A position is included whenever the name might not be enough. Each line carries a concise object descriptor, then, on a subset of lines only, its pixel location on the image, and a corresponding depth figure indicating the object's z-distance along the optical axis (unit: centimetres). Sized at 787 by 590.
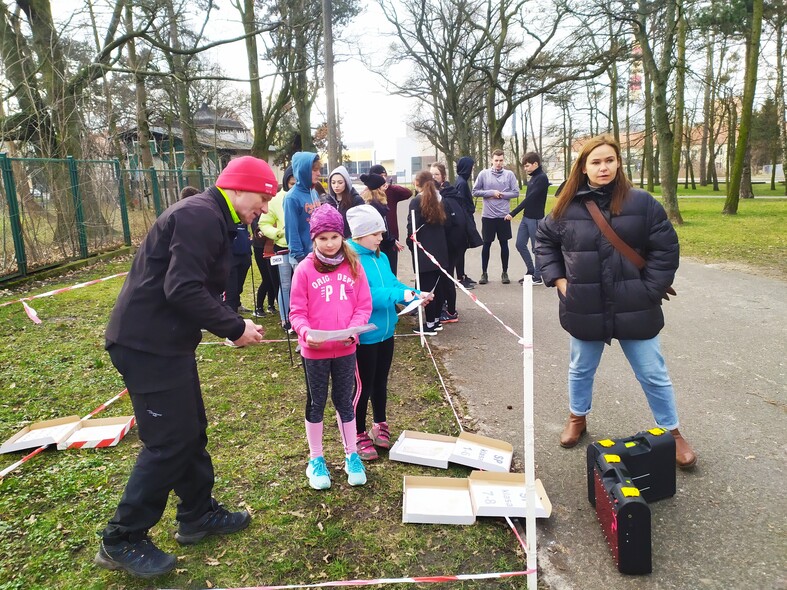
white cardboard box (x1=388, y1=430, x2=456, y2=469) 372
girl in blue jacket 373
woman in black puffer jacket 337
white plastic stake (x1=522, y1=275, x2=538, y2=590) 248
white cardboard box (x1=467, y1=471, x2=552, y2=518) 306
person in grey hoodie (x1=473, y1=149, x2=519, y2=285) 906
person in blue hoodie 587
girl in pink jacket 334
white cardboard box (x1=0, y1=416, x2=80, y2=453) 405
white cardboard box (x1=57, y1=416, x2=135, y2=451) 411
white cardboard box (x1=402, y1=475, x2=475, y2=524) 307
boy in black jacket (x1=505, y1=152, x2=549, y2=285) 877
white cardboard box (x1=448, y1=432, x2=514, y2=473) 360
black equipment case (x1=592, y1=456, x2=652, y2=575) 258
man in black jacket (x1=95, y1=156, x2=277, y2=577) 253
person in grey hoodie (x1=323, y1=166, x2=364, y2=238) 622
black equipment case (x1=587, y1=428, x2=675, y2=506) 307
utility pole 1354
